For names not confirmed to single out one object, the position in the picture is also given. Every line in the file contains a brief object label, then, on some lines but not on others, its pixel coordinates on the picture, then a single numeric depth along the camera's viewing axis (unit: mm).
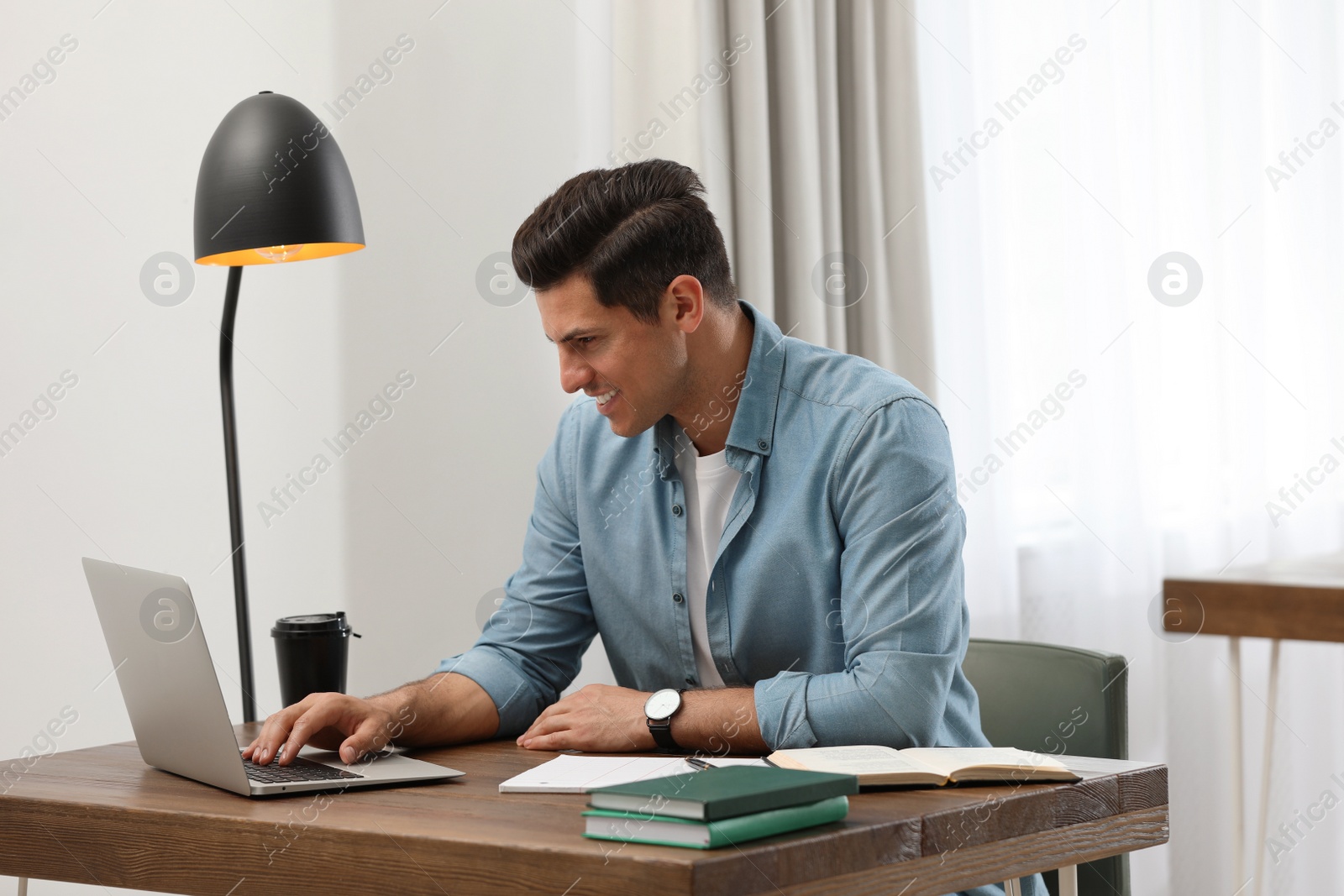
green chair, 4112
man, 3920
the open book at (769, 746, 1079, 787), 3700
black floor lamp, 4286
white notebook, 3735
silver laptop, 3745
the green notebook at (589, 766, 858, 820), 3515
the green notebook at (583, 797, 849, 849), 3513
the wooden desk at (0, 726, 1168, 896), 3528
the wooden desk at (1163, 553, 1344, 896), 4587
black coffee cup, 4265
